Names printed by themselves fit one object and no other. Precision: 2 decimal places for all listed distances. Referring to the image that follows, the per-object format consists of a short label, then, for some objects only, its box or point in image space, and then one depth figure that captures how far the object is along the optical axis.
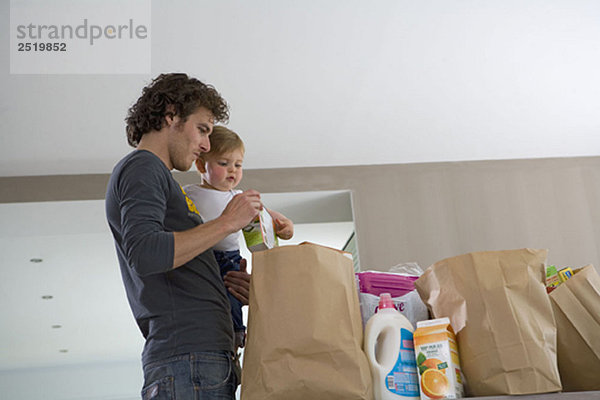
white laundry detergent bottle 1.11
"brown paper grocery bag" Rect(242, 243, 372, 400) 1.07
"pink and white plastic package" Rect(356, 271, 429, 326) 1.32
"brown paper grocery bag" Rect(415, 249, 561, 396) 1.08
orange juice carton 1.08
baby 1.96
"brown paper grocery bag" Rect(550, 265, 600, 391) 1.20
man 1.19
